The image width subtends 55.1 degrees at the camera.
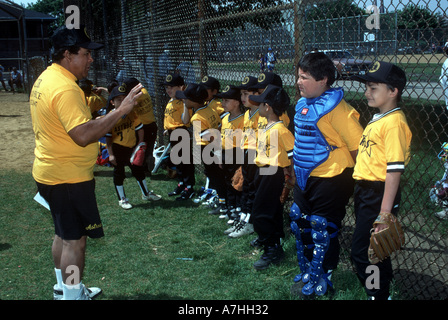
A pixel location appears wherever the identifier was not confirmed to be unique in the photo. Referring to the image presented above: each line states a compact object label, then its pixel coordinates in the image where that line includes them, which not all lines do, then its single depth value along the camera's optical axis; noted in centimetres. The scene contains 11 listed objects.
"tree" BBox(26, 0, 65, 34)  8138
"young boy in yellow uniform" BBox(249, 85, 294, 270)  392
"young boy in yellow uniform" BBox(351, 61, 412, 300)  274
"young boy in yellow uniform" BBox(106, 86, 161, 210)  621
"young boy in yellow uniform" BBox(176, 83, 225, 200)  577
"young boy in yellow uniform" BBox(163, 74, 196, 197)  646
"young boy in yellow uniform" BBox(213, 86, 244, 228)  504
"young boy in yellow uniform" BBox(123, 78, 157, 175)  680
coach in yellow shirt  301
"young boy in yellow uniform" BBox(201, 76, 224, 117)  585
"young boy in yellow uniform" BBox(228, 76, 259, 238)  458
